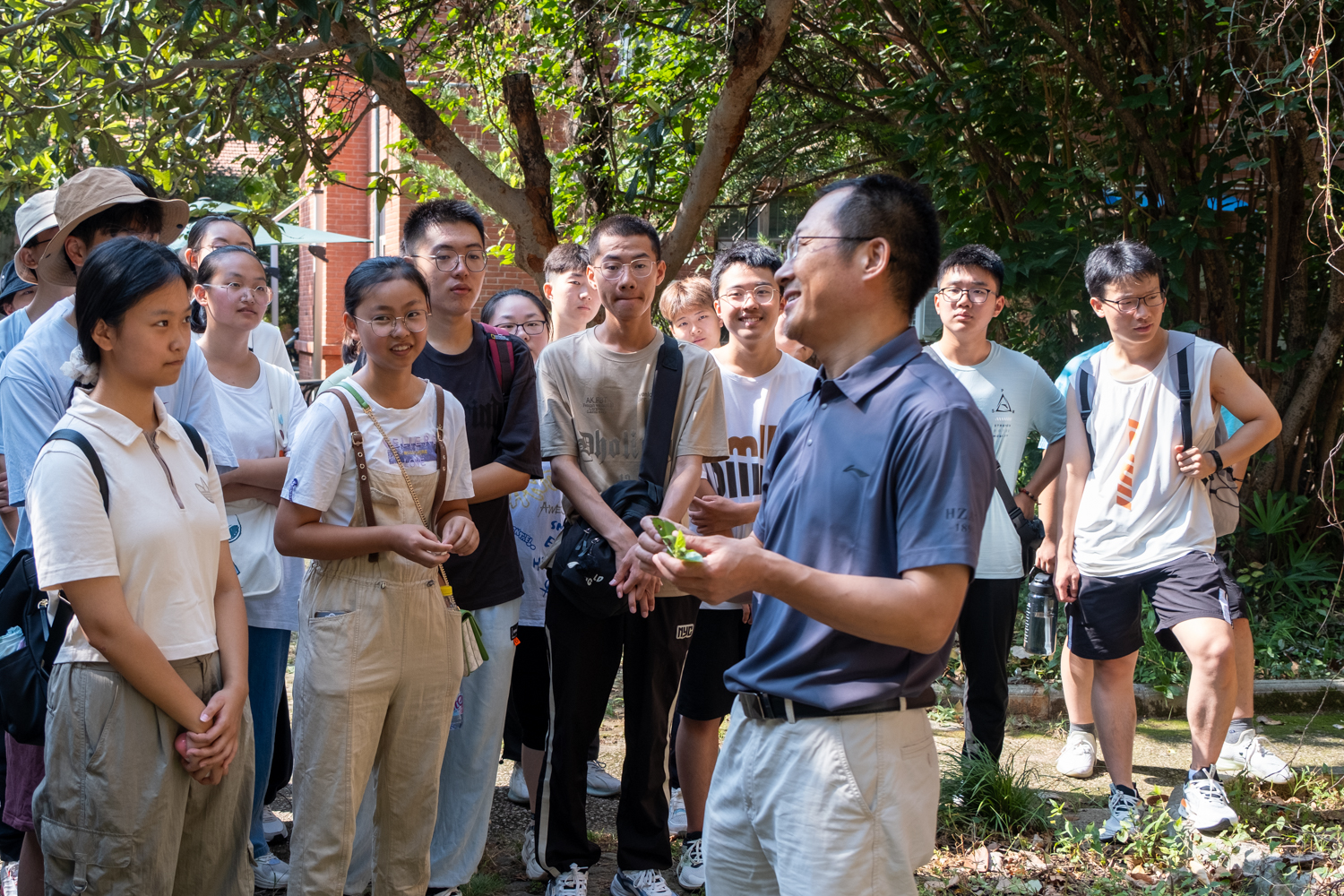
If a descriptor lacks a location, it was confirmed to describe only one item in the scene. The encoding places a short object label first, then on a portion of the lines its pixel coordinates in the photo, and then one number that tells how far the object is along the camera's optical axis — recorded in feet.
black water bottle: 15.61
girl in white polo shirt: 7.66
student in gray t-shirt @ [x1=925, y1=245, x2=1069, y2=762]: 14.15
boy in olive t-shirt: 11.89
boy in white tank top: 13.50
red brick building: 57.72
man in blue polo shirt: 6.38
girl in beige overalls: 9.80
